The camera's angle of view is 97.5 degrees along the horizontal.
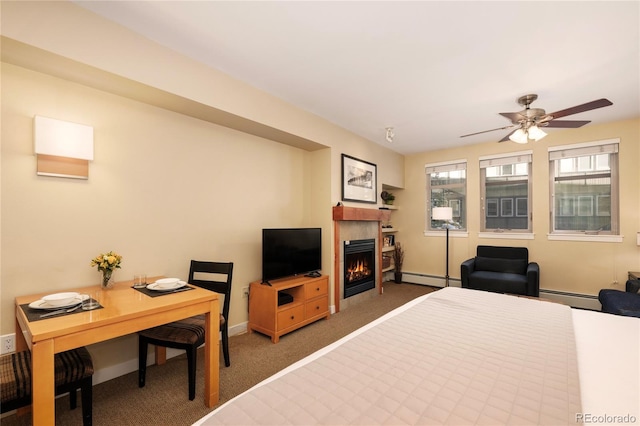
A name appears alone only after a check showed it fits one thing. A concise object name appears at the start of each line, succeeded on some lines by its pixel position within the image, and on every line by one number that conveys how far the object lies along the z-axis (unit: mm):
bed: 896
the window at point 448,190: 5230
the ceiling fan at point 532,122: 2736
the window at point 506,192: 4613
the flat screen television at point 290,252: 3146
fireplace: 4230
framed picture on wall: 4164
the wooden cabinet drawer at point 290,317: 3059
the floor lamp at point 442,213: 4750
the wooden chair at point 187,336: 2057
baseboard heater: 3992
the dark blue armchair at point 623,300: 2639
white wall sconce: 1944
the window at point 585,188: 3979
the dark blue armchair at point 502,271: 3922
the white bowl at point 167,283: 2104
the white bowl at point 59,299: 1646
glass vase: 2145
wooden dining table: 1323
